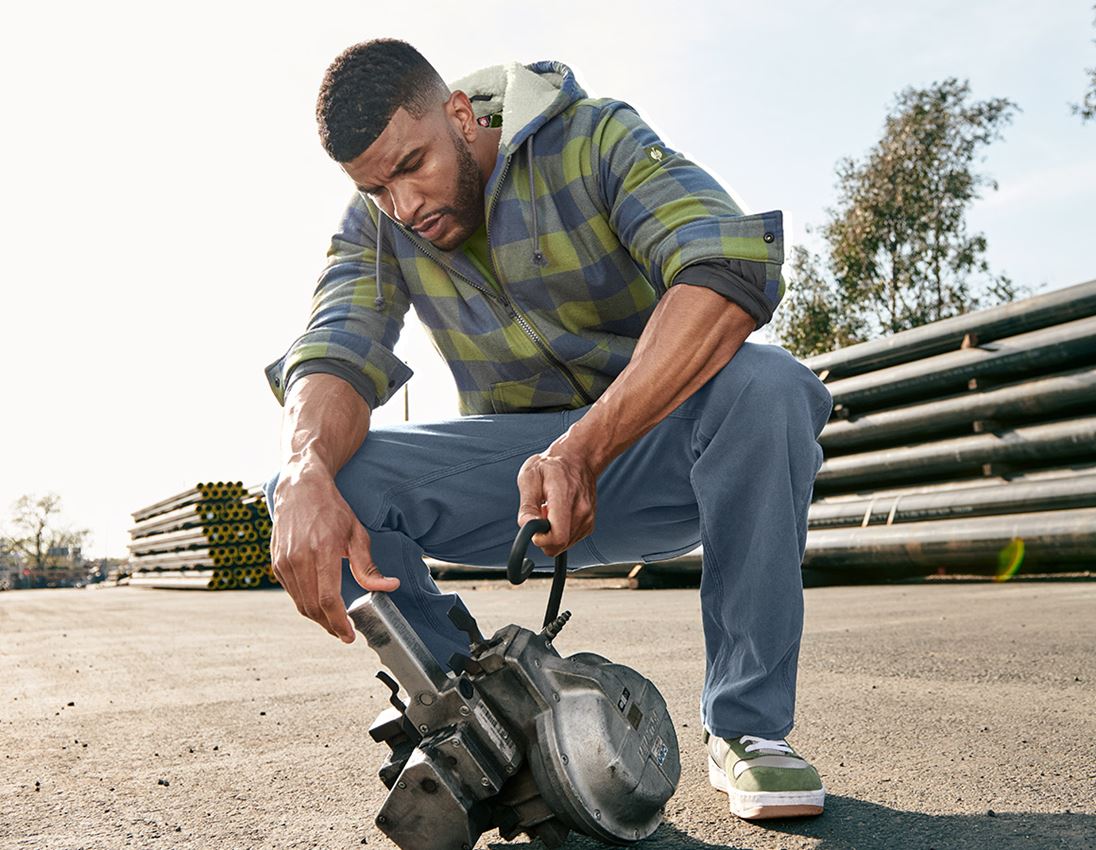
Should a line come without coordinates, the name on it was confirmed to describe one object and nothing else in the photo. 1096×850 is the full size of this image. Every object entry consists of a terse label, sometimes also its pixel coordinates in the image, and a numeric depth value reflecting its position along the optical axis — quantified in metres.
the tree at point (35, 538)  75.31
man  1.88
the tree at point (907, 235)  21.11
